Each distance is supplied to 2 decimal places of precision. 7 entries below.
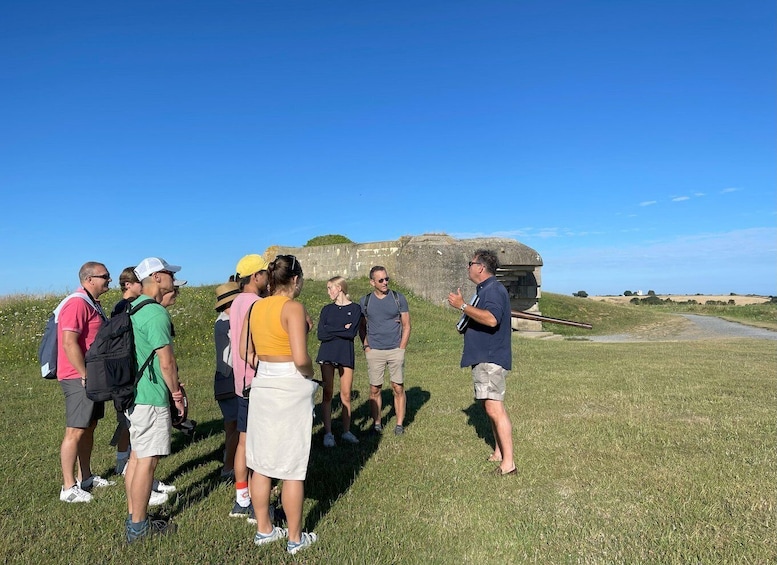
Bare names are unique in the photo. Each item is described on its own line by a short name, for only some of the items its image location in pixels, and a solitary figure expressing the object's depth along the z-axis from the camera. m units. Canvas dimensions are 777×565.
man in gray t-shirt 6.72
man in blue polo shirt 5.16
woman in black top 6.39
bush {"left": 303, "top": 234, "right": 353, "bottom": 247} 24.06
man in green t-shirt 3.77
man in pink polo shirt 4.55
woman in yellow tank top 3.57
